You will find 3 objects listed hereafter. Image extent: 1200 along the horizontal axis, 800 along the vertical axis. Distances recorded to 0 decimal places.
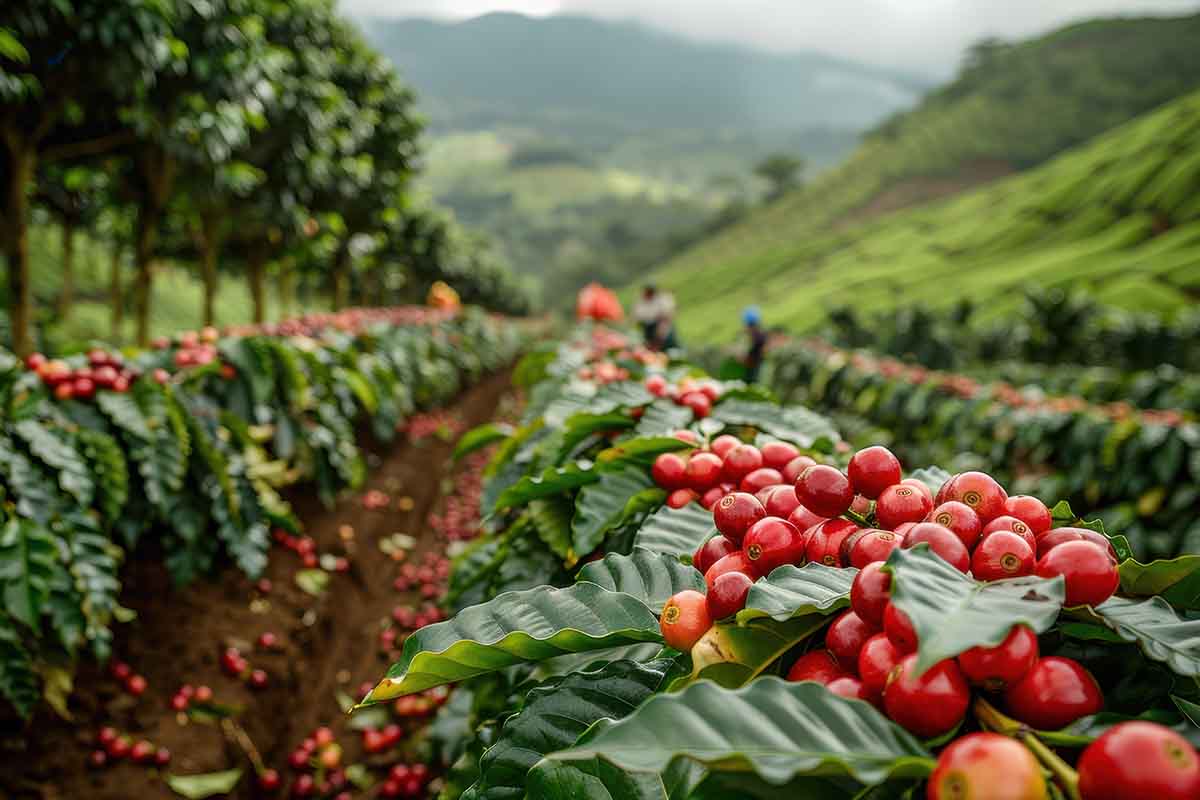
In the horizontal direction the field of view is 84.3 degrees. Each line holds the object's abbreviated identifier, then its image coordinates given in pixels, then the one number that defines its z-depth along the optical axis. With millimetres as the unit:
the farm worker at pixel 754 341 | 9273
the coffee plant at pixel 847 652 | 572
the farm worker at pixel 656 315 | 9414
